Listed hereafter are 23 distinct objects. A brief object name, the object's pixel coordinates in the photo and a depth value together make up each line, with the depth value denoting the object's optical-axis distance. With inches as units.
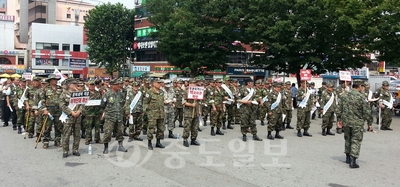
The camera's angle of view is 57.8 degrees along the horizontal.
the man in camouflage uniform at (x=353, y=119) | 320.2
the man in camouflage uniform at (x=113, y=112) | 360.9
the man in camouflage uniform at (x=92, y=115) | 410.9
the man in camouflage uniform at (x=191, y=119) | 394.9
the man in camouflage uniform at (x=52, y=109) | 386.9
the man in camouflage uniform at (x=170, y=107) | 472.6
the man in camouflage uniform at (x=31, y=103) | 455.9
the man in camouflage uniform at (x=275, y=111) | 452.4
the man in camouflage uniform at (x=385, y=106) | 564.0
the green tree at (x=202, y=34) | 1258.6
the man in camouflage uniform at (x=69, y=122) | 342.1
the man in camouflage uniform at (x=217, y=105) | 500.4
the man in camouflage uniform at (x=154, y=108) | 379.2
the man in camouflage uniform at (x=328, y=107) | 501.7
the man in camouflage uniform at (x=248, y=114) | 439.5
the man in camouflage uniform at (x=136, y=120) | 445.1
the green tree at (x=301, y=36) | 1069.1
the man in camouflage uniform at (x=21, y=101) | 503.8
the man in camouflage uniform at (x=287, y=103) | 514.0
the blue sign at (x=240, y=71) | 1868.8
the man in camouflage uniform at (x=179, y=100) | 558.3
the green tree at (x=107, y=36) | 1886.1
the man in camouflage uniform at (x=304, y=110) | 485.7
